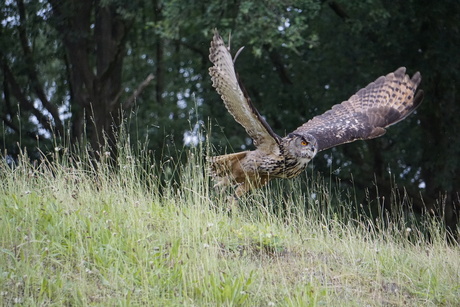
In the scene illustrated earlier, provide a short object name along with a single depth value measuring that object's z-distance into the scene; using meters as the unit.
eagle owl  15.15
